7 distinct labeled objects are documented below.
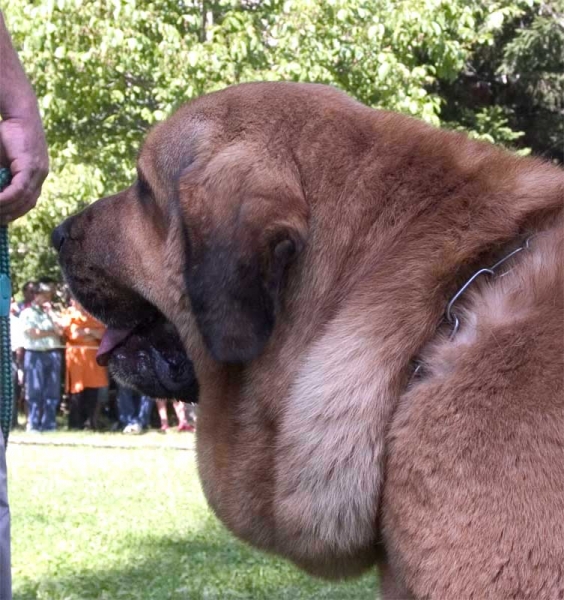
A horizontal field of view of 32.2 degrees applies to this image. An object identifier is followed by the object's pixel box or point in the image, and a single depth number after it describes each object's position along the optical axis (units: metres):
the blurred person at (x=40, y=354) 15.54
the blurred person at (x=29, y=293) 15.74
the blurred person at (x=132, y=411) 16.25
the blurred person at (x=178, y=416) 15.99
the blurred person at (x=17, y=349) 15.78
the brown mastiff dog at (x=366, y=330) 1.76
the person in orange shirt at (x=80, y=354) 15.83
